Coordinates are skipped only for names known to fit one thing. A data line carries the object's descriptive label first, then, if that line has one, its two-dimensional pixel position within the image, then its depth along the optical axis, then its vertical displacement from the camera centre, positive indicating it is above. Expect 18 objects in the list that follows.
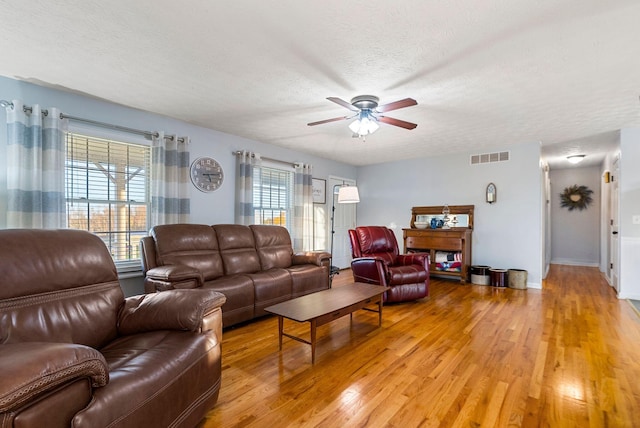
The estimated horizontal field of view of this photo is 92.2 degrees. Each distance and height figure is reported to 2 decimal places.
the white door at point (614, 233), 4.54 -0.29
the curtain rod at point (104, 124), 2.80 +0.93
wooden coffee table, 2.39 -0.81
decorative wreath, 7.12 +0.39
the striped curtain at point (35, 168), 2.75 +0.39
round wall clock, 4.19 +0.52
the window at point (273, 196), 5.05 +0.27
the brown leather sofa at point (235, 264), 3.00 -0.61
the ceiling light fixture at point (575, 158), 5.82 +1.08
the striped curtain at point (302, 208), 5.39 +0.06
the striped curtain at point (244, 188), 4.58 +0.35
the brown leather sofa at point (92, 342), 0.99 -0.60
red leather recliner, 3.92 -0.72
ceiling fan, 3.01 +0.98
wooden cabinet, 5.25 -0.46
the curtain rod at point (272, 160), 4.63 +0.87
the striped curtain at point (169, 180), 3.74 +0.38
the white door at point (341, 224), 6.52 -0.27
